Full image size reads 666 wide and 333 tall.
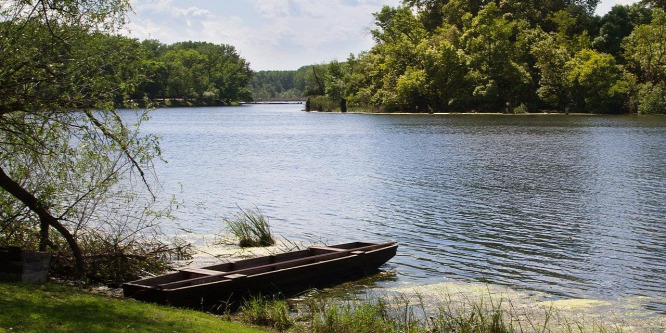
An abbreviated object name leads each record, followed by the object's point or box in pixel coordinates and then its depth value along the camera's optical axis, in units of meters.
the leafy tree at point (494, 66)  121.75
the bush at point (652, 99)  108.94
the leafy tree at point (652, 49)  112.75
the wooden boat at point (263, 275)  15.52
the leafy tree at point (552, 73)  119.88
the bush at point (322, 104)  156.80
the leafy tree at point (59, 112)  14.74
